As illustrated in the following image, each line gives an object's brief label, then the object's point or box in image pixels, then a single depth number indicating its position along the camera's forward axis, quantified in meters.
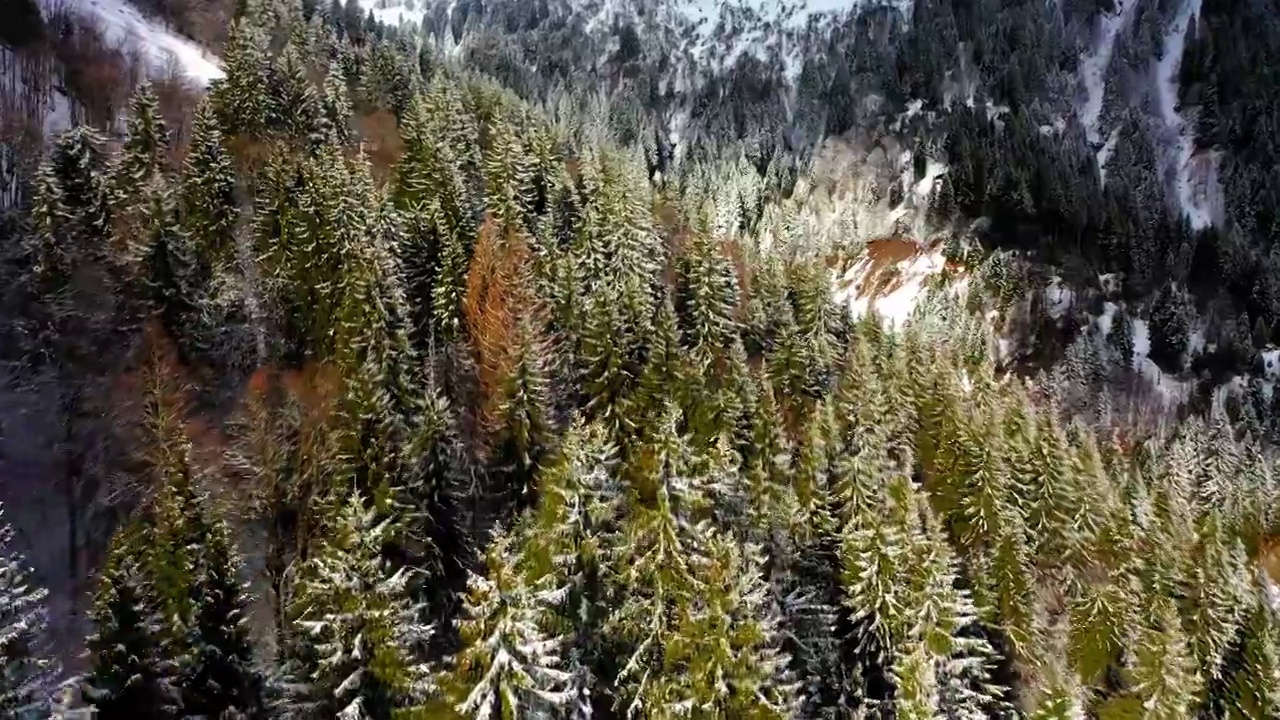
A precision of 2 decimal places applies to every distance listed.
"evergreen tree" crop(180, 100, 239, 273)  49.28
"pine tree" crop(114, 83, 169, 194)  52.12
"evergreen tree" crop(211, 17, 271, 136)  63.59
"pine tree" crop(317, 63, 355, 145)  67.62
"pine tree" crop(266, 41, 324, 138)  66.50
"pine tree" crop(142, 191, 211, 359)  42.53
